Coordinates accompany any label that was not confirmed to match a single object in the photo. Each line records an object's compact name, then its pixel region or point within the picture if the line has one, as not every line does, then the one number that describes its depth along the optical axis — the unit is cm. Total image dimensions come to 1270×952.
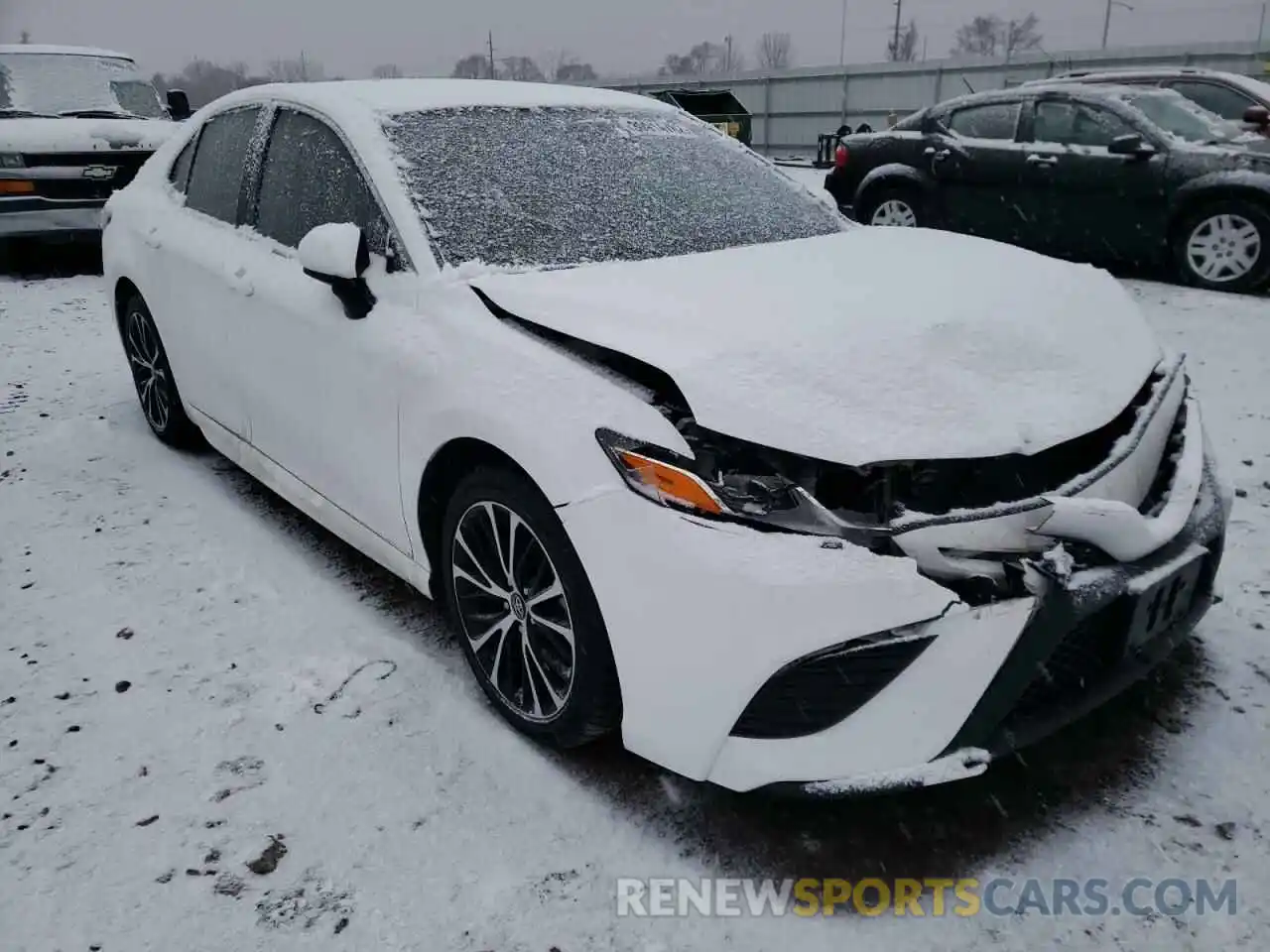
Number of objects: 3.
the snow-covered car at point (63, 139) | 802
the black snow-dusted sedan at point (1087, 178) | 675
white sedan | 181
